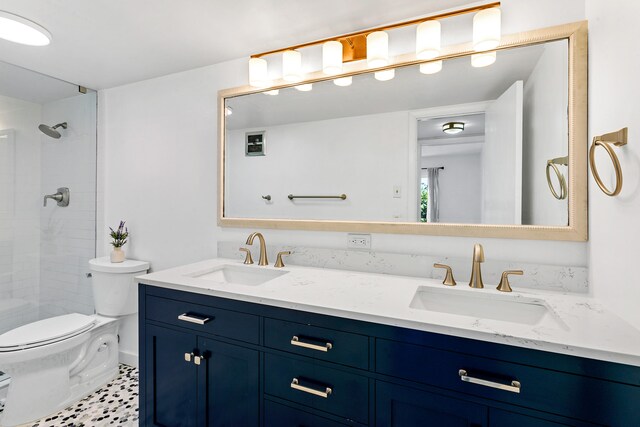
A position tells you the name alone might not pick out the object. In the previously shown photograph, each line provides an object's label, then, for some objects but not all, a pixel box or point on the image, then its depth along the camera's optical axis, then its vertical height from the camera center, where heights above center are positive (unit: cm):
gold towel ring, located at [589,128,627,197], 95 +22
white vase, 224 -32
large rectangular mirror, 129 +33
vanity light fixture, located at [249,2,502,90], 134 +82
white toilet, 174 -88
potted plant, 225 -24
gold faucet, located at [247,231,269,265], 180 -24
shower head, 256 +68
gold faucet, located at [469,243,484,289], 129 -24
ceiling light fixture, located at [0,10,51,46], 154 +95
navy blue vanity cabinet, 83 -54
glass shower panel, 241 +5
